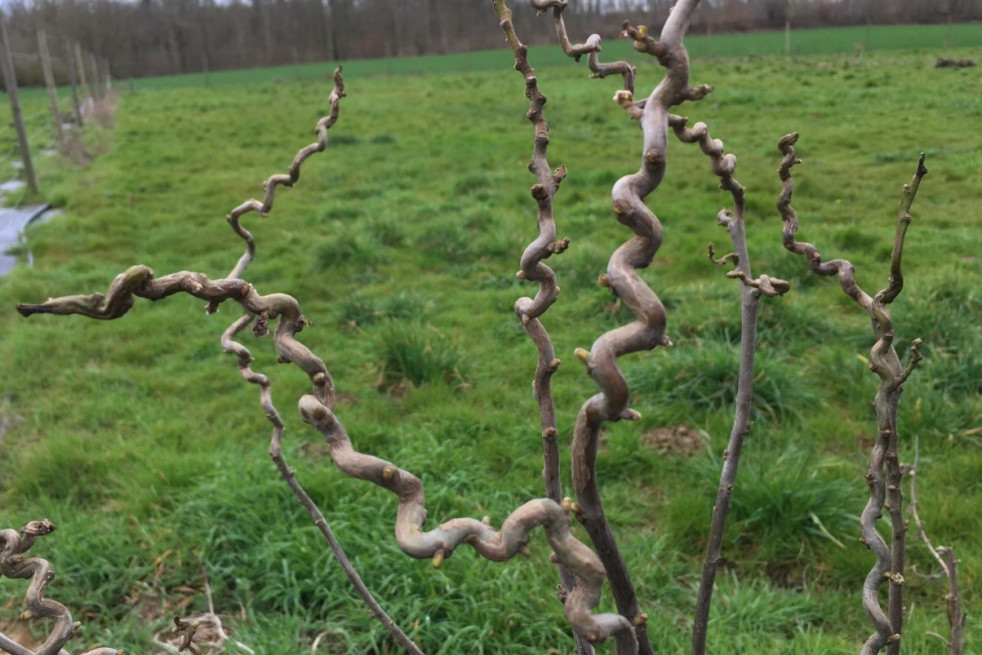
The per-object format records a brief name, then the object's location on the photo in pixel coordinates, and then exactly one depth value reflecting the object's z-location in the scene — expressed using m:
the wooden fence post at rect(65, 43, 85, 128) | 16.38
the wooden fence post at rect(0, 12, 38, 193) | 8.93
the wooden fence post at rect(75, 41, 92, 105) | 19.65
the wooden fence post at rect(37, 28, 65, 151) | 11.66
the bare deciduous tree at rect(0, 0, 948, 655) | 0.75
